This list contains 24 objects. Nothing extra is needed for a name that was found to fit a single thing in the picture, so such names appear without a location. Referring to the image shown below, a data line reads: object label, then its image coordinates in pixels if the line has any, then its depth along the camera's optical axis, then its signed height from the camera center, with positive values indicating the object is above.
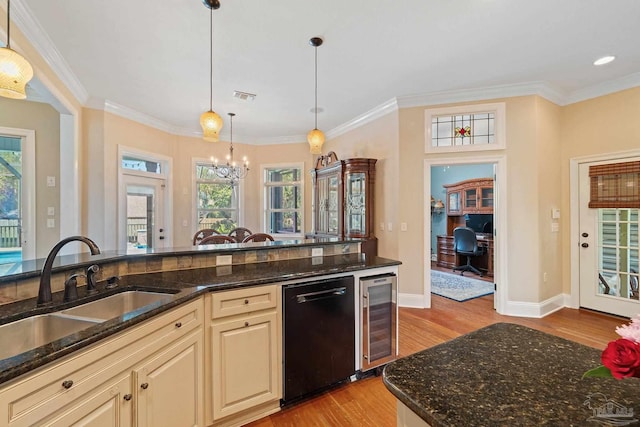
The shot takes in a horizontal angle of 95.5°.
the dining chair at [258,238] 3.89 -0.31
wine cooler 2.31 -0.87
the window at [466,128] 3.79 +1.17
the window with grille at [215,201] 5.87 +0.29
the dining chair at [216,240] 3.59 -0.31
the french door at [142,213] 4.59 +0.04
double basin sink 1.26 -0.52
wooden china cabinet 4.52 +0.27
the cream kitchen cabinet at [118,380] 0.92 -0.64
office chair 5.80 -0.64
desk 5.84 -0.95
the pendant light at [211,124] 2.62 +0.83
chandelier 4.91 +0.84
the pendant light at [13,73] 1.66 +0.84
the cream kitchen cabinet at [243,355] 1.74 -0.88
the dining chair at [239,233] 4.54 -0.29
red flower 0.58 -0.30
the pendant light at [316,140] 3.14 +0.82
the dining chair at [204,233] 4.07 -0.27
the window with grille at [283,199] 6.28 +0.34
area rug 4.62 -1.28
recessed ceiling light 3.05 +1.64
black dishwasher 1.99 -0.87
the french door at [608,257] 3.54 -0.56
